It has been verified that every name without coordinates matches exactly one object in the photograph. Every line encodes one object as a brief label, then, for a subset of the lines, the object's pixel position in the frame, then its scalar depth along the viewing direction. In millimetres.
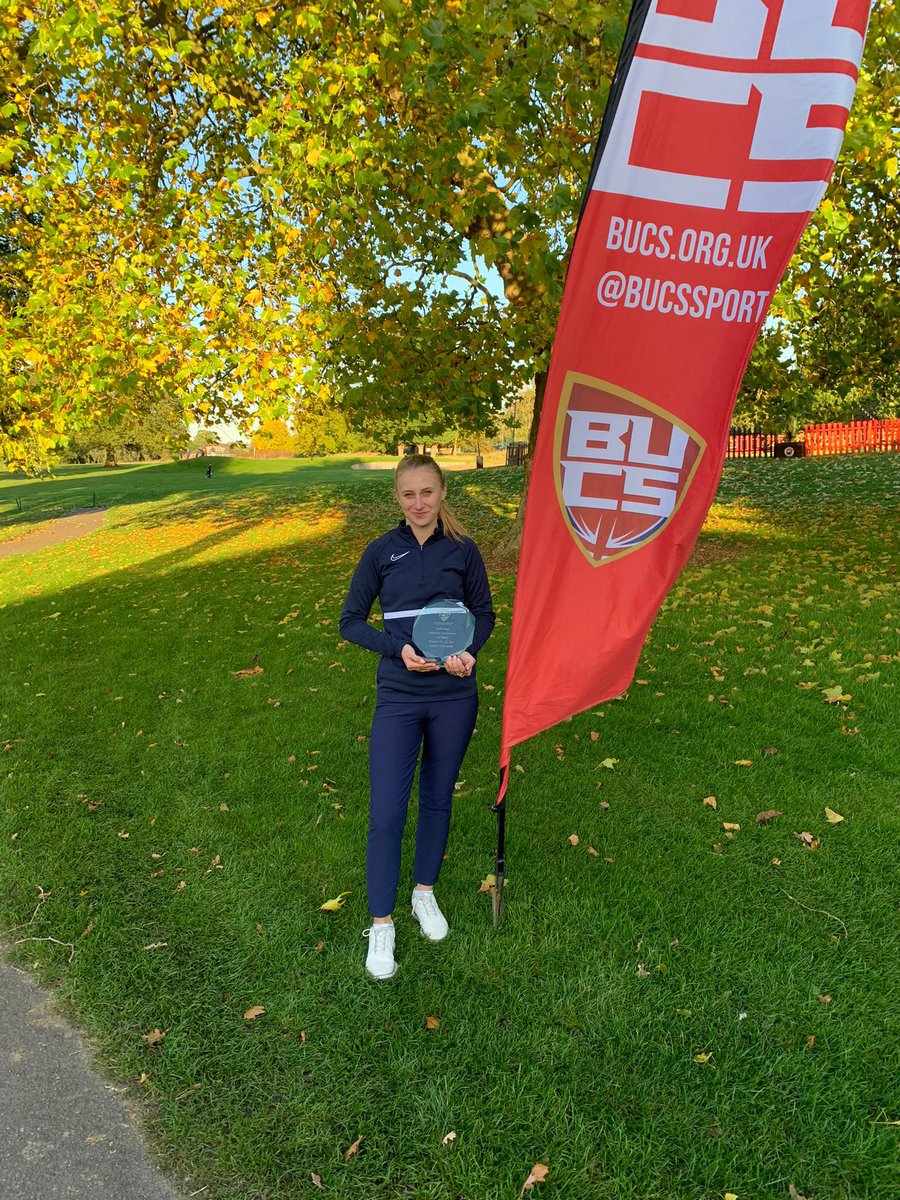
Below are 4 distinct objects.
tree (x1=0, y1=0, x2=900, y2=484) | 5582
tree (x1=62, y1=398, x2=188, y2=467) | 54781
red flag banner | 2377
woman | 3029
